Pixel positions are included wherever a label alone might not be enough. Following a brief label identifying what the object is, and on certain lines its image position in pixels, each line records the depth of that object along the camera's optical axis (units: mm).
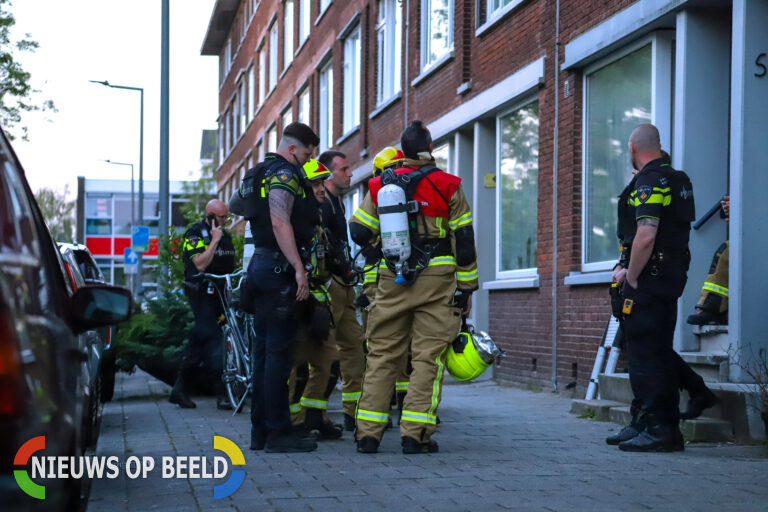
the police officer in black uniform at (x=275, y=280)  6828
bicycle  9641
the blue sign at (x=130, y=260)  33312
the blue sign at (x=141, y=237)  30781
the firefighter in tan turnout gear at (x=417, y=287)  6855
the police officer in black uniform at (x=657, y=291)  6848
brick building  9102
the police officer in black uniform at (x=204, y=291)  10367
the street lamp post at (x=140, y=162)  32847
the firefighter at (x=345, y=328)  7984
